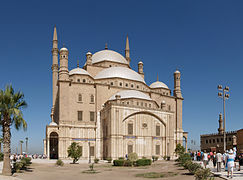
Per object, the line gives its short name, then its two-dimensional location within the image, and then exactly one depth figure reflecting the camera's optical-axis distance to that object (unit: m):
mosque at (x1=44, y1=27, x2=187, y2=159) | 42.50
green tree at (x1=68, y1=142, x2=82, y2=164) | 35.94
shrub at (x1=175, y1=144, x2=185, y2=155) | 46.21
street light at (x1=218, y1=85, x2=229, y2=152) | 25.09
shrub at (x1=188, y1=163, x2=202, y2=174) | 17.86
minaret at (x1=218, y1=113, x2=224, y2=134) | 74.94
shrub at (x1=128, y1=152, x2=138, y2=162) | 31.69
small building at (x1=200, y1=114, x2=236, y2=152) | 71.06
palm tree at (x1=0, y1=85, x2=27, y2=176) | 20.62
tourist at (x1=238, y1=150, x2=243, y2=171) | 18.56
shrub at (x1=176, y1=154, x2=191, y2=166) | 24.72
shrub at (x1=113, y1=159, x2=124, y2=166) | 31.38
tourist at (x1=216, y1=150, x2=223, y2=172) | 18.03
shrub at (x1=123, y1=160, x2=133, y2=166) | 31.16
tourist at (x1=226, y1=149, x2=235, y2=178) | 14.90
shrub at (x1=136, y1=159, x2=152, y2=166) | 31.12
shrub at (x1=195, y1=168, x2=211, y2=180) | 13.28
